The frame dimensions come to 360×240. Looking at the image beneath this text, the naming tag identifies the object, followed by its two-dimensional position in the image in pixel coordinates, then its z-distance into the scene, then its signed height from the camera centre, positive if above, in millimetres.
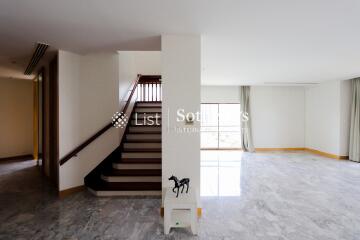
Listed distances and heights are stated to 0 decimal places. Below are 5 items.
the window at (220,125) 8086 -320
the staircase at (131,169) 3729 -1074
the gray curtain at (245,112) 7863 +202
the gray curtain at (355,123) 6086 -163
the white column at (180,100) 2875 +242
